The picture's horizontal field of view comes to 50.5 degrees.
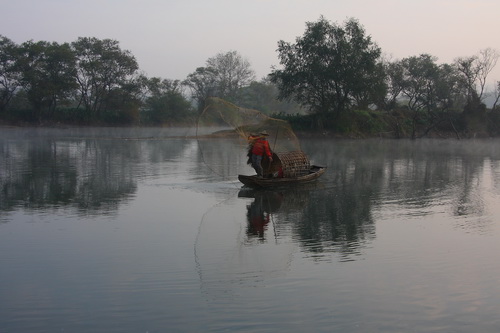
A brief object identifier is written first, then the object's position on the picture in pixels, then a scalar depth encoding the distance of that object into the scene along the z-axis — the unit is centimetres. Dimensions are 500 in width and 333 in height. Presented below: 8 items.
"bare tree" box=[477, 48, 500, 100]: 5704
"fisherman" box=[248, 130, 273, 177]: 1558
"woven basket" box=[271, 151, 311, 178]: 1631
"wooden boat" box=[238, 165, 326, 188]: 1498
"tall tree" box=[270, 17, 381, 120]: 4725
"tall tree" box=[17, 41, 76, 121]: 5916
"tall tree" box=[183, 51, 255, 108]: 7700
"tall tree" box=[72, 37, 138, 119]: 6297
